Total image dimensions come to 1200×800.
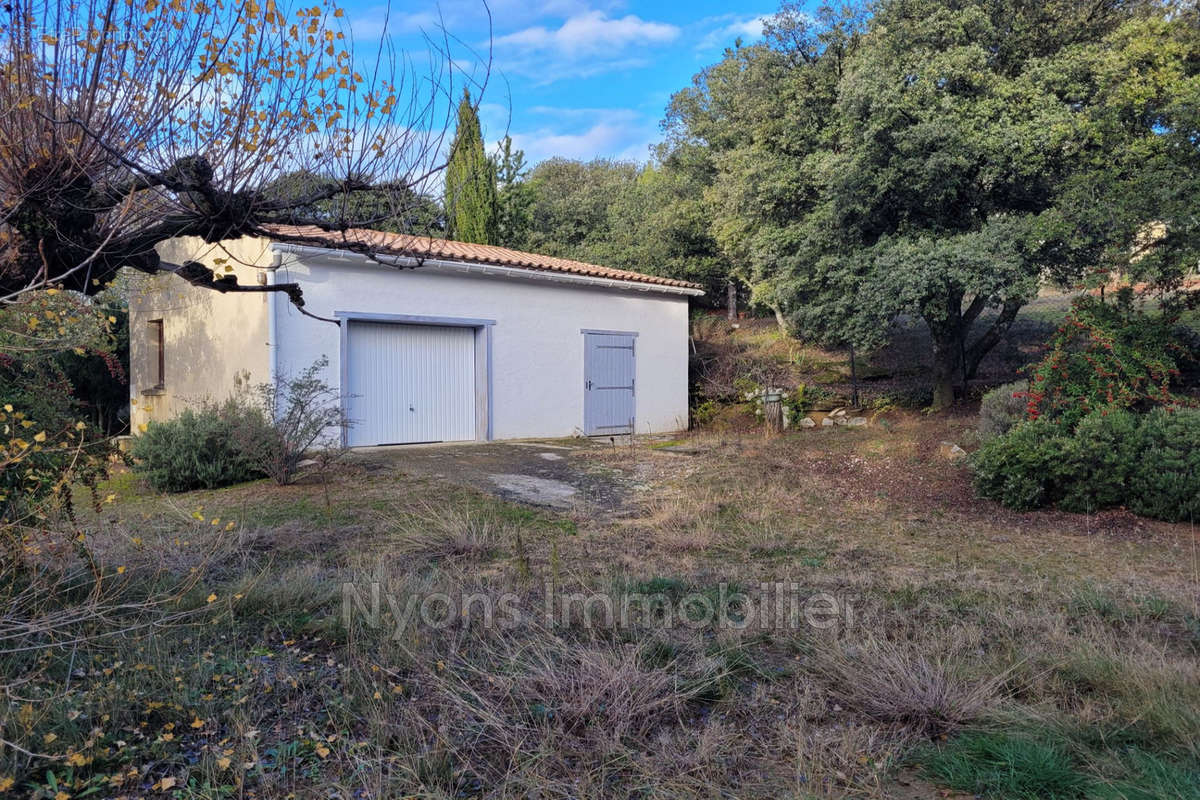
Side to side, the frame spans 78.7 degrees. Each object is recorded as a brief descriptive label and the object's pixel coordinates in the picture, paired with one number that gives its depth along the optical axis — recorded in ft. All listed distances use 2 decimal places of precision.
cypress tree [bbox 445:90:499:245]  58.95
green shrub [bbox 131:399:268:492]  26.11
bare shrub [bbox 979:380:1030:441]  26.13
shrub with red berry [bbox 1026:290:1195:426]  23.86
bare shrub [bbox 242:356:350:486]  25.62
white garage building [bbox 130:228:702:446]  32.30
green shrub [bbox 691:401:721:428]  47.62
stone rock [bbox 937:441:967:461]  28.98
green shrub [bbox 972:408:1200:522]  19.81
